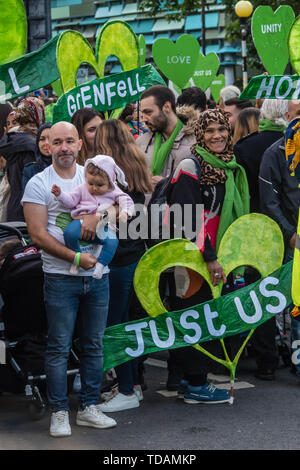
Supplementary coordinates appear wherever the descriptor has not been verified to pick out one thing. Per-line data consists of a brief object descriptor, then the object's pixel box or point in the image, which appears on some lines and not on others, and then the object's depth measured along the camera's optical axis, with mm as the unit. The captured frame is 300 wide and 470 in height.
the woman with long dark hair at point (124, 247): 10383
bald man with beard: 9414
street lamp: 34750
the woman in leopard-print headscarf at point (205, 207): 10609
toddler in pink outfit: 9383
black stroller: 9891
